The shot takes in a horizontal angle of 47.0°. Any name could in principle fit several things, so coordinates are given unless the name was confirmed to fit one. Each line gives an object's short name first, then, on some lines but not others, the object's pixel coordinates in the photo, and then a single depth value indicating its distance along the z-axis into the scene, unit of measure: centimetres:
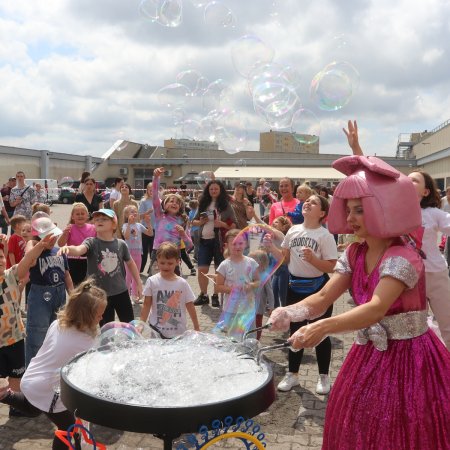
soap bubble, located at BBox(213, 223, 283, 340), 378
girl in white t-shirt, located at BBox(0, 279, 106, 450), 308
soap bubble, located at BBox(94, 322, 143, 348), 249
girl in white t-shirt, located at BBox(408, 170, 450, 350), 405
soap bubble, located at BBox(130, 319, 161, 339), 279
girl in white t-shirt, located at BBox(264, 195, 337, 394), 438
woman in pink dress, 217
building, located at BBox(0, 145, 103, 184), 4366
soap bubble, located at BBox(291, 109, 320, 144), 860
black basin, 179
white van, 3625
